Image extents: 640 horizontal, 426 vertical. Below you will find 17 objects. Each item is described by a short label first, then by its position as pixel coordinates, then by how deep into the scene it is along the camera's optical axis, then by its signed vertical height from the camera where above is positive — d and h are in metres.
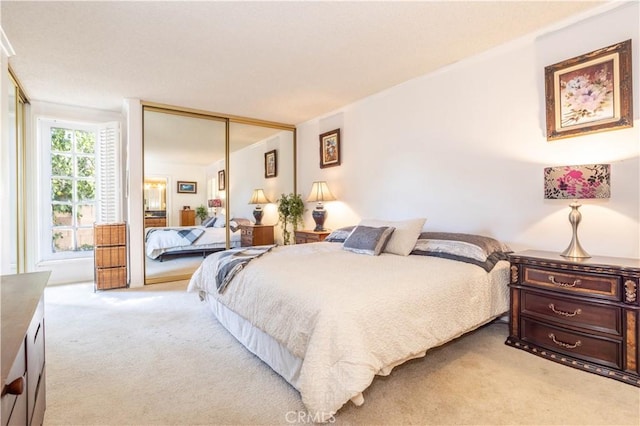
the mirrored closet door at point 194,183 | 4.41 +0.45
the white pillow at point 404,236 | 2.86 -0.22
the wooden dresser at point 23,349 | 0.75 -0.40
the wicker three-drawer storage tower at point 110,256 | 4.01 -0.53
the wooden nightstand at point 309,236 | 4.39 -0.33
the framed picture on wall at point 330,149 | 4.62 +0.94
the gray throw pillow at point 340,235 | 3.62 -0.27
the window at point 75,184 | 4.40 +0.43
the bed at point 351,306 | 1.52 -0.56
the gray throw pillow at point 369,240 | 2.86 -0.26
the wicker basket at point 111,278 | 4.01 -0.81
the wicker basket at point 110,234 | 4.03 -0.26
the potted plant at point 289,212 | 5.20 +0.01
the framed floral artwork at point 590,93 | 2.21 +0.87
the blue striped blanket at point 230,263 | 2.45 -0.40
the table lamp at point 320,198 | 4.65 +0.21
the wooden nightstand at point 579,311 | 1.91 -0.67
